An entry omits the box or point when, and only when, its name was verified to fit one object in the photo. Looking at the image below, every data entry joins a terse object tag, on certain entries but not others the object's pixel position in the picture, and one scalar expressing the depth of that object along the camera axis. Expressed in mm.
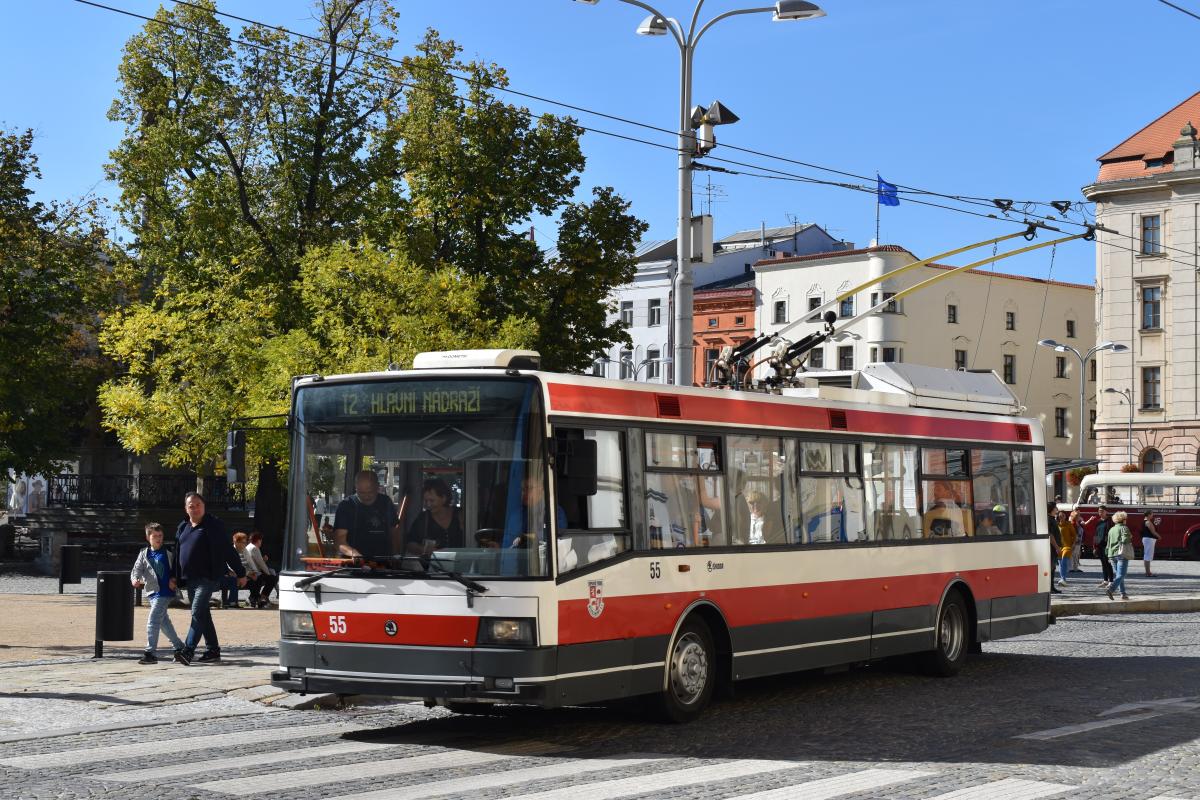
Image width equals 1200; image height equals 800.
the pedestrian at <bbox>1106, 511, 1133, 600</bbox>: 30375
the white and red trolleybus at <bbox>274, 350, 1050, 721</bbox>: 11516
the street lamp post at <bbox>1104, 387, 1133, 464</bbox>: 76875
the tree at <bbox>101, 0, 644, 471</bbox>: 37281
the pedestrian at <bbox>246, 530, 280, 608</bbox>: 28359
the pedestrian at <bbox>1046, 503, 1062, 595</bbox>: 36594
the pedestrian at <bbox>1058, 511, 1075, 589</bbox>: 36344
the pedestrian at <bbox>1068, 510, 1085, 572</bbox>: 38719
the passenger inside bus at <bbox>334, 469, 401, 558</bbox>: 11844
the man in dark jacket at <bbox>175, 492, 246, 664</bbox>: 17125
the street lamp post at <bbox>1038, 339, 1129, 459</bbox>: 62094
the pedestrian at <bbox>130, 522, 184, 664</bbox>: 17406
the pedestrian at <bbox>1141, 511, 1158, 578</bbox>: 43969
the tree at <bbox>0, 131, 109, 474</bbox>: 37688
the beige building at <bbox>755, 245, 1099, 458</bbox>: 88312
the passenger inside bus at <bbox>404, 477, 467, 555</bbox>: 11633
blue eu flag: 27881
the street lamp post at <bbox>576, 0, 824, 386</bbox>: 21656
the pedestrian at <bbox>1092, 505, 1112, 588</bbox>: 32750
